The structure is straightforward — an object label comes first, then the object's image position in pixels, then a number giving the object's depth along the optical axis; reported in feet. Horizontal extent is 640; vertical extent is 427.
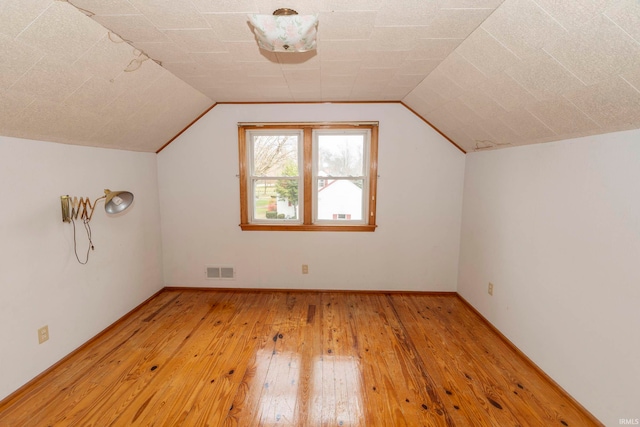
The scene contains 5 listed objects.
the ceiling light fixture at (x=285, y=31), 4.99
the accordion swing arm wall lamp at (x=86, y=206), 7.36
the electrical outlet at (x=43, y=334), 7.06
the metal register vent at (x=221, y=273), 12.39
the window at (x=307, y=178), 11.75
